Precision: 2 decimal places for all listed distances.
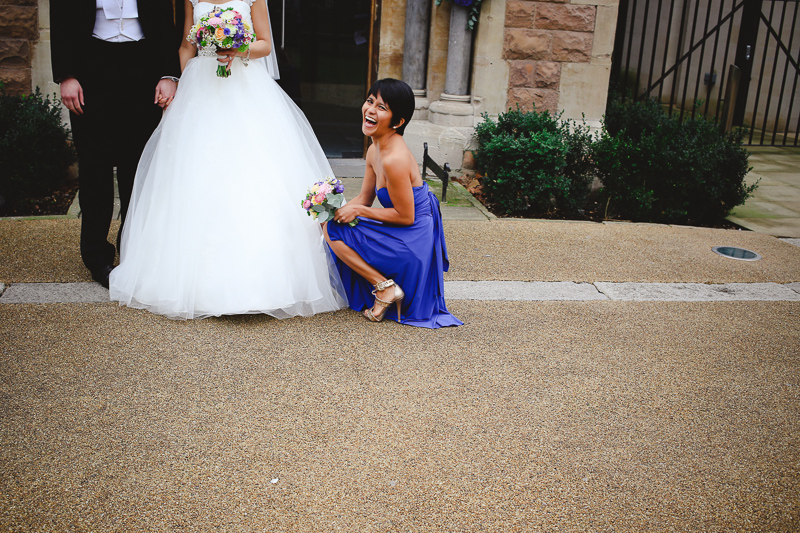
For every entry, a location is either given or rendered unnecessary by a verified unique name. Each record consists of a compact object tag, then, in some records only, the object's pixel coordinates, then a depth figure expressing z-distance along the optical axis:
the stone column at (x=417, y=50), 7.49
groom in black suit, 3.79
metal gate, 10.43
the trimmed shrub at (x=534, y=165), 6.22
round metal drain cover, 5.44
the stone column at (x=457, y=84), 7.24
